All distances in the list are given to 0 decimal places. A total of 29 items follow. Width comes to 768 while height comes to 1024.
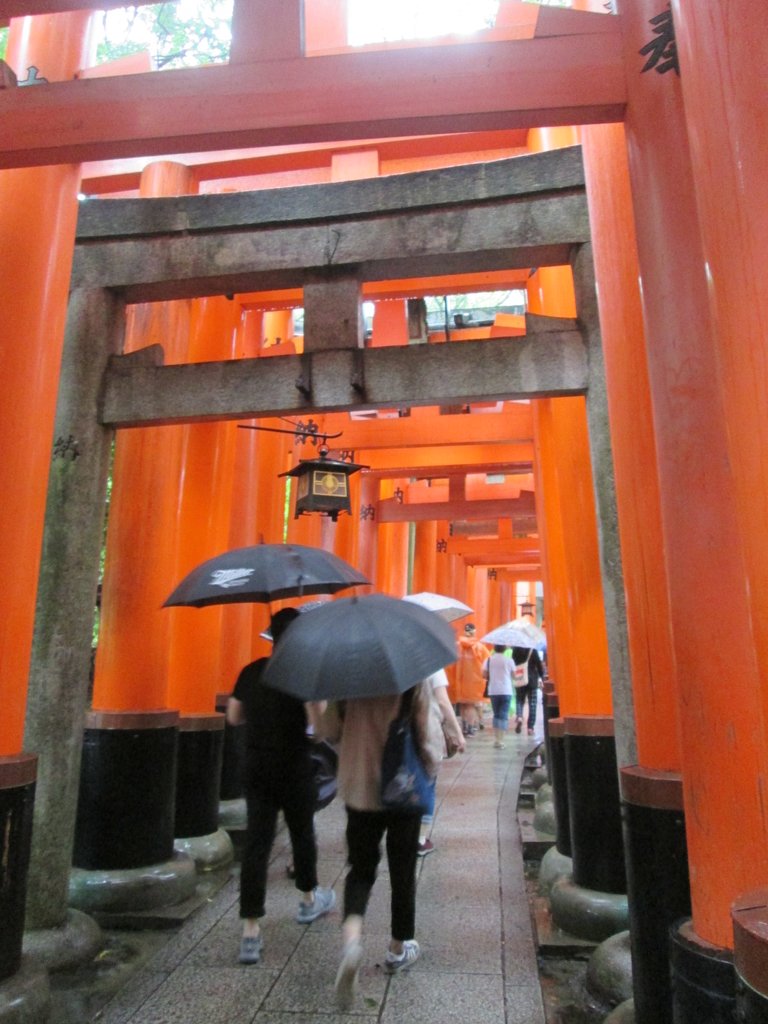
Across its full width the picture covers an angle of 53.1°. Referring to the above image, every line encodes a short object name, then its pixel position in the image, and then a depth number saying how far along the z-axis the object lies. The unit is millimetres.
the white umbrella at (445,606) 6812
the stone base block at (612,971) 3262
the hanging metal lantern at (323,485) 5934
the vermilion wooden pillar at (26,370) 3469
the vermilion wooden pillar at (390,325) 8211
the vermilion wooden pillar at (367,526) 11713
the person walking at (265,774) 3848
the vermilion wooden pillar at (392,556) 14109
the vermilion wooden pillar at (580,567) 4684
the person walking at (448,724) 3754
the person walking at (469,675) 12992
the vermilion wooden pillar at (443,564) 16338
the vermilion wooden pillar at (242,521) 7984
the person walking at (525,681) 14688
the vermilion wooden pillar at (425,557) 15805
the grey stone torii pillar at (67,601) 4137
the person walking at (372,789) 3410
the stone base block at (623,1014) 2793
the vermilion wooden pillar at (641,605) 2637
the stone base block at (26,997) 3043
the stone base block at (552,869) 4723
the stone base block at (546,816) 6258
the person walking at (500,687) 12789
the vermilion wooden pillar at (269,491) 8844
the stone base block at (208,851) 5473
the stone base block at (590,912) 3979
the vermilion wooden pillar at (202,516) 6137
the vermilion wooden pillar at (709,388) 1782
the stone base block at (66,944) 3789
